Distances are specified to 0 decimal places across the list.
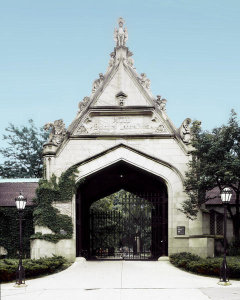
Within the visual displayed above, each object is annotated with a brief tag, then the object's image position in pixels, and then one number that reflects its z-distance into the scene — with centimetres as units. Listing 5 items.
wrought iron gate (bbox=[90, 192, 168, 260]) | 2070
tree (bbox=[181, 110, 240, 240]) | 1792
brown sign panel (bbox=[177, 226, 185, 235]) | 1969
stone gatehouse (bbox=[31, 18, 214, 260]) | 1977
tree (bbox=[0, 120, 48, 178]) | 4203
